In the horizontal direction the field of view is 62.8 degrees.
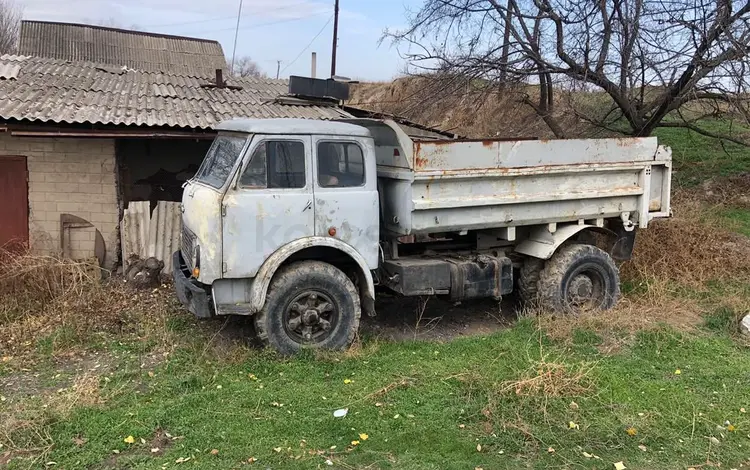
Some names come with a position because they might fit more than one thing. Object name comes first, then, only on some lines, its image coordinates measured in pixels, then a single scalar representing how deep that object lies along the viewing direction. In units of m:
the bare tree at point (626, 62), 10.17
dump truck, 5.85
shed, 8.38
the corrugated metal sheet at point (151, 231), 8.73
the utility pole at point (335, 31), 26.36
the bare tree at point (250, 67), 49.54
